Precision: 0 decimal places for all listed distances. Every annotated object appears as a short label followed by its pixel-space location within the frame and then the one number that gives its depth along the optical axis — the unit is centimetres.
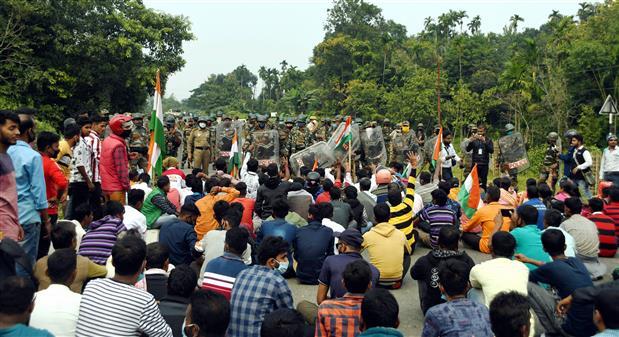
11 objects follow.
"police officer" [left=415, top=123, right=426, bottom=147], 1789
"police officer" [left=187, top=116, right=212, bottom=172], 1681
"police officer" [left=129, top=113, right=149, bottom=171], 1353
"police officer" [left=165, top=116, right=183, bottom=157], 1669
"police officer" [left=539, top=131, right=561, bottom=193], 1447
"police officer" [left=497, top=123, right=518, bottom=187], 1445
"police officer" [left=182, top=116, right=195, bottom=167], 2019
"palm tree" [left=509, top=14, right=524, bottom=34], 4247
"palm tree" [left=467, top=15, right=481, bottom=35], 5881
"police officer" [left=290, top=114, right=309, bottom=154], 1614
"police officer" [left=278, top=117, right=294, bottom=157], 1579
